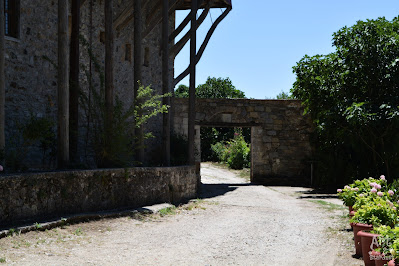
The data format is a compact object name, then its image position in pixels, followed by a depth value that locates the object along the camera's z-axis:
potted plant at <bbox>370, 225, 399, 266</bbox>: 3.77
